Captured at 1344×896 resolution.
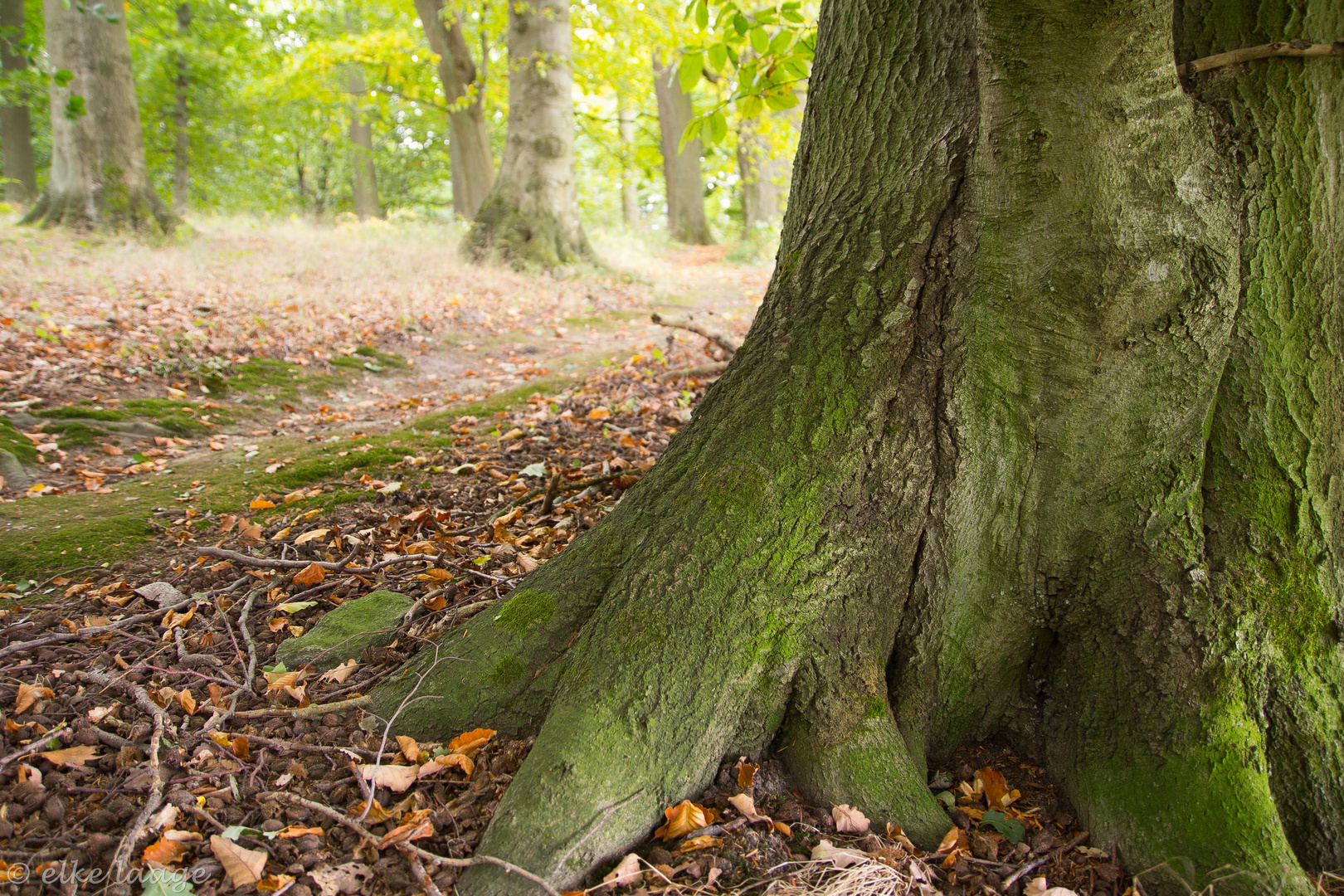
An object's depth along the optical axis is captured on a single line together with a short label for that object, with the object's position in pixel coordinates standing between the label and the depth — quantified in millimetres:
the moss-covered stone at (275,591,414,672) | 2371
